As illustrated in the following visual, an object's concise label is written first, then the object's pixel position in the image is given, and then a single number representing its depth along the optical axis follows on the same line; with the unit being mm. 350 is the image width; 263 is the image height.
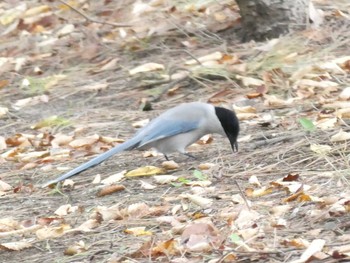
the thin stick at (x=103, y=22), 17672
